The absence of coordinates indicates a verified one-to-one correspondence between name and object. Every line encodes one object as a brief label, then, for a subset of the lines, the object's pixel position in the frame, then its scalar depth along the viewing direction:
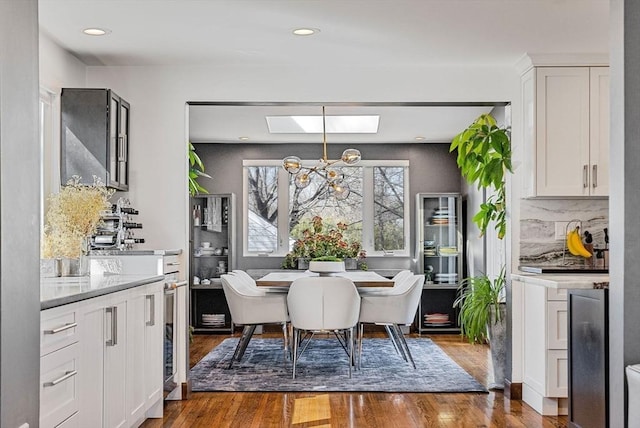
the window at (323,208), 9.35
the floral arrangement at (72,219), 4.02
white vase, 7.02
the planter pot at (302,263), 8.91
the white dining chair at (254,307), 6.29
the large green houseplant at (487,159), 5.48
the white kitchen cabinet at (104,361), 3.01
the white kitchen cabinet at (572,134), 5.11
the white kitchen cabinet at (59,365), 2.52
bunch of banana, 5.29
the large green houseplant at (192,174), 6.52
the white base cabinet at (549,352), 4.66
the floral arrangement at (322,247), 7.82
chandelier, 6.95
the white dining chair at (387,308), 6.30
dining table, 6.33
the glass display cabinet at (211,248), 9.02
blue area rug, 5.60
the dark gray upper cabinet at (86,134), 4.79
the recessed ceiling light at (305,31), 4.41
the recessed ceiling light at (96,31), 4.39
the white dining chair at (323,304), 5.92
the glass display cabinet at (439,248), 9.02
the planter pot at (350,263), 9.02
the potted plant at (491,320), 5.47
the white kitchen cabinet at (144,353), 3.76
